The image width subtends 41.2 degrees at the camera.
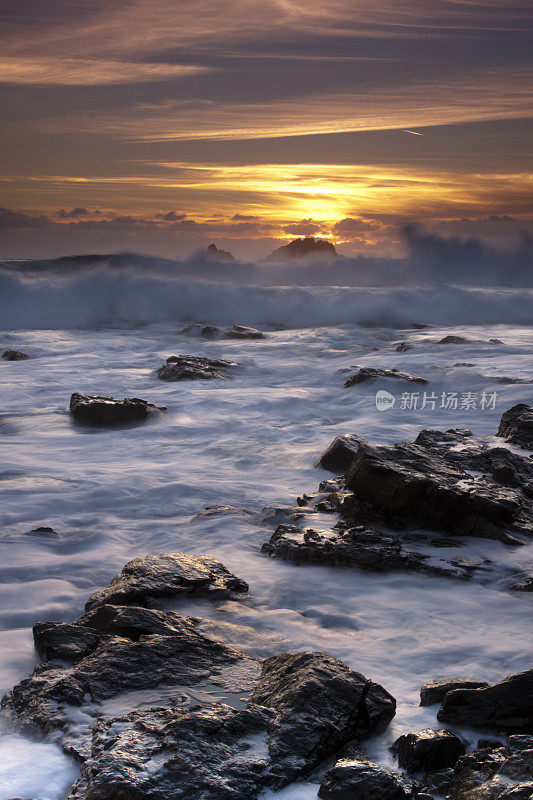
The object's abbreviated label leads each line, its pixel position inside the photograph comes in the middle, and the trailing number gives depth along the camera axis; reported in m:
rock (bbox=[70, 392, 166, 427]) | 8.35
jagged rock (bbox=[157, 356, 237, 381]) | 11.62
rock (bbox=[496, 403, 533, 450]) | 6.85
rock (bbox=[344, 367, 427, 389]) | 10.85
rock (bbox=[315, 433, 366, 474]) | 6.34
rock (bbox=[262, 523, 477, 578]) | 4.25
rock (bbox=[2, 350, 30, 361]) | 14.31
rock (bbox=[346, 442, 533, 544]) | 4.77
